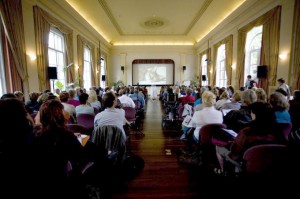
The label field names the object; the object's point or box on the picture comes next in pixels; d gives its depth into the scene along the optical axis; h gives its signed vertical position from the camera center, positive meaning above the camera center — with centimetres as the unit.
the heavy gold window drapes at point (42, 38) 548 +156
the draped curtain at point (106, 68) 1362 +134
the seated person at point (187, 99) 559 -46
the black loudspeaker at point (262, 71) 623 +54
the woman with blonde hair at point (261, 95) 330 -18
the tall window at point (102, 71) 1306 +107
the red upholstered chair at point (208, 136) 247 -75
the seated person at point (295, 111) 313 -49
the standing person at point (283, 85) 480 +2
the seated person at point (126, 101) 514 -49
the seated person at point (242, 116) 258 -46
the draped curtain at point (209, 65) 1182 +142
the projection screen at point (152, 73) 1496 +105
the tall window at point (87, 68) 1020 +103
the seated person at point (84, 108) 345 -48
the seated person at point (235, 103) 343 -36
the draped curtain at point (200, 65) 1330 +161
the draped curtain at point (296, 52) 486 +99
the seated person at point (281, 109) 250 -34
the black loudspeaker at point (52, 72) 586 +40
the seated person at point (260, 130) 172 -47
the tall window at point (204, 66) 1338 +155
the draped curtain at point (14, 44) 438 +109
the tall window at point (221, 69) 1048 +106
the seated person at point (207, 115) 273 -48
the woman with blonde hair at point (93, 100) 440 -41
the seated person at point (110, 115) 258 -46
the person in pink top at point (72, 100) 447 -41
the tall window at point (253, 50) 715 +155
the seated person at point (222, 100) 395 -34
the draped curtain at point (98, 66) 1142 +127
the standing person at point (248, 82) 667 +12
